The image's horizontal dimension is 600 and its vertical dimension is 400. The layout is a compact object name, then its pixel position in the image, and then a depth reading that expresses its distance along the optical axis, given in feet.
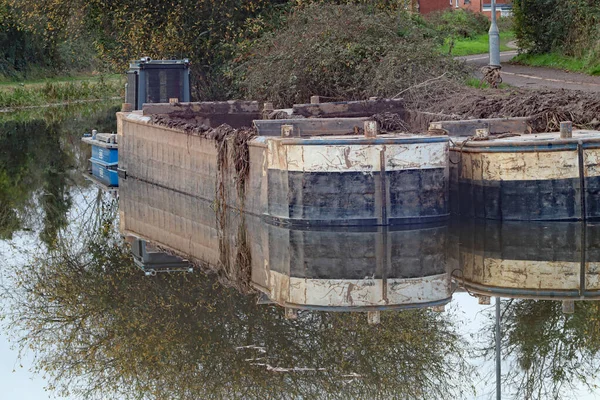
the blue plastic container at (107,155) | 102.12
